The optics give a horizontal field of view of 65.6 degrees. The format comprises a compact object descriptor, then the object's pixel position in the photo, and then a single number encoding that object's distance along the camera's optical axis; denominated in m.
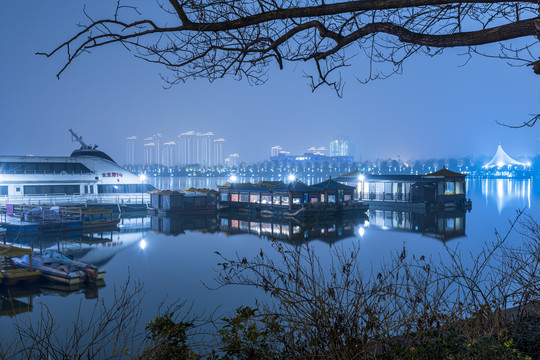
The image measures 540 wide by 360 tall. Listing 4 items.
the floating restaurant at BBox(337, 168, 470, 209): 35.81
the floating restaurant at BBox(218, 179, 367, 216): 31.06
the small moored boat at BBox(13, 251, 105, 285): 12.87
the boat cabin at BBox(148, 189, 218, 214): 33.00
